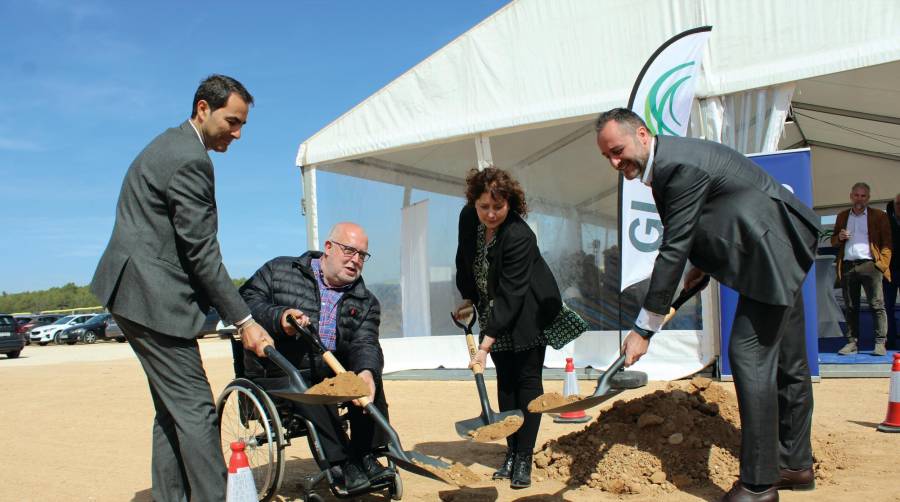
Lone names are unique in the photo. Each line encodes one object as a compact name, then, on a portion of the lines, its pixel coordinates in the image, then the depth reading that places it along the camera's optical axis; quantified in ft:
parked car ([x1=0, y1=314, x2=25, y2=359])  56.70
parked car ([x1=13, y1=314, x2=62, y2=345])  87.79
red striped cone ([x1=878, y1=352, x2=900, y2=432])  13.78
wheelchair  9.61
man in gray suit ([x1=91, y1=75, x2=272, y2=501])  8.21
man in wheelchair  9.96
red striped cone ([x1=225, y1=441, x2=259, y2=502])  7.81
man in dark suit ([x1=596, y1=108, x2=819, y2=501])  8.92
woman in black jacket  11.32
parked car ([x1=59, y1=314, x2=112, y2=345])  80.23
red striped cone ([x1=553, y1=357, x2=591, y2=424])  16.76
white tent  19.77
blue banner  18.53
